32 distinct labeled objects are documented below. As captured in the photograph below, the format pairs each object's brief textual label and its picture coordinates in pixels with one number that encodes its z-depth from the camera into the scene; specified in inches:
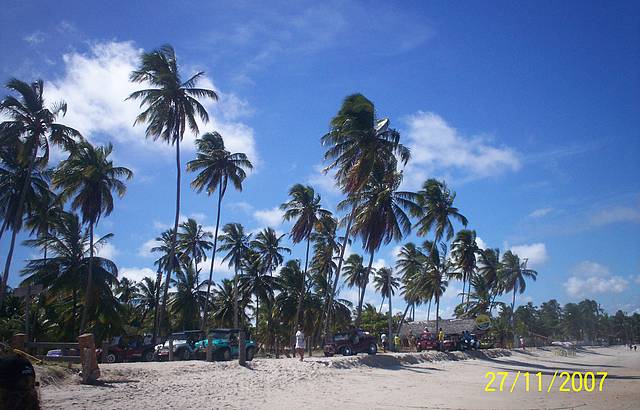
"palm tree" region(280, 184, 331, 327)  1726.1
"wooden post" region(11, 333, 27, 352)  556.4
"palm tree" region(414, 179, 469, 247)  1851.6
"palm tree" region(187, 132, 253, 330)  1672.0
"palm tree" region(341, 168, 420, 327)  1400.1
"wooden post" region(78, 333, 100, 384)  618.8
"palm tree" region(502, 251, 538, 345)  3056.1
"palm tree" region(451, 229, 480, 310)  2235.5
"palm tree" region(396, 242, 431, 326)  2452.0
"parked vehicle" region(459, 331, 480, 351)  1670.8
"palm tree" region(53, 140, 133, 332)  1444.4
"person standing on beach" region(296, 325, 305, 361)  944.3
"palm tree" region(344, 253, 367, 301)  2315.5
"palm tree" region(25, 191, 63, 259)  1402.6
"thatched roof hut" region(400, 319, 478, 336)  1910.7
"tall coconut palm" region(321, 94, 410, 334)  1296.8
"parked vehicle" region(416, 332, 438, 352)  1571.1
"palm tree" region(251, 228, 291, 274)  2006.6
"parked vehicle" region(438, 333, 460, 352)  1571.9
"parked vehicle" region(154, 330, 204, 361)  1106.1
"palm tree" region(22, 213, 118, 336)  1504.7
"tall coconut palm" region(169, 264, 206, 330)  2028.8
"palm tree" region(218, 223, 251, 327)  2030.0
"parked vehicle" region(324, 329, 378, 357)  1217.4
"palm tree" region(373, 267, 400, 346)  2881.4
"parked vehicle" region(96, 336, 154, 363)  1093.8
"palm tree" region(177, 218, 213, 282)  2026.3
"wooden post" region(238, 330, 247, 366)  858.1
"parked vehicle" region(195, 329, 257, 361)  1003.9
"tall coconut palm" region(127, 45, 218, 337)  1323.8
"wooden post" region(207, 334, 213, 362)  957.8
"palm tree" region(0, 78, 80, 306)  1190.9
